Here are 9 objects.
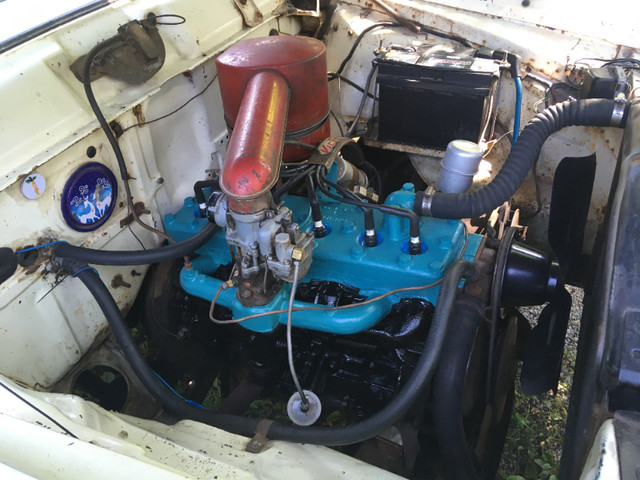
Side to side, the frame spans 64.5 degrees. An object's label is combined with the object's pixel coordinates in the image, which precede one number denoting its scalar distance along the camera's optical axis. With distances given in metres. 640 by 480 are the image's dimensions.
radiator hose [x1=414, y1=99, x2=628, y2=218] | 1.38
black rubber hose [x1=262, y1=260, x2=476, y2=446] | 1.25
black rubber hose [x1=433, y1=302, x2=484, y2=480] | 1.35
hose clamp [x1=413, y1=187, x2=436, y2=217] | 1.42
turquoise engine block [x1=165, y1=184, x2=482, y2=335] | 1.44
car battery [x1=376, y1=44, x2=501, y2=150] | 1.87
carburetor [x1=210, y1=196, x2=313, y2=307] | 1.29
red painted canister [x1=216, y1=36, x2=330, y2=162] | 1.55
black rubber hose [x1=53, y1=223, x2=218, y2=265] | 1.38
